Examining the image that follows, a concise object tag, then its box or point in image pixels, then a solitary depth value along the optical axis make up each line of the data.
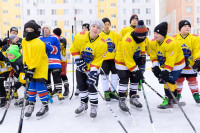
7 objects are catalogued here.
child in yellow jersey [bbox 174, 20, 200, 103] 3.50
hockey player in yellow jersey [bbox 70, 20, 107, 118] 2.96
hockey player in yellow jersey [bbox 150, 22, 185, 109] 3.11
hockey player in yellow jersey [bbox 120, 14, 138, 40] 4.07
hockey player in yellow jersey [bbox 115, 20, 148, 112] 3.08
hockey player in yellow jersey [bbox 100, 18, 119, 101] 3.98
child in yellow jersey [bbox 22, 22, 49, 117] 2.89
